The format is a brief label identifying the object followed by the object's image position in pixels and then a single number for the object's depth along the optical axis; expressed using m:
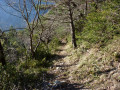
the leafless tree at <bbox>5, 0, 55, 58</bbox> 5.94
